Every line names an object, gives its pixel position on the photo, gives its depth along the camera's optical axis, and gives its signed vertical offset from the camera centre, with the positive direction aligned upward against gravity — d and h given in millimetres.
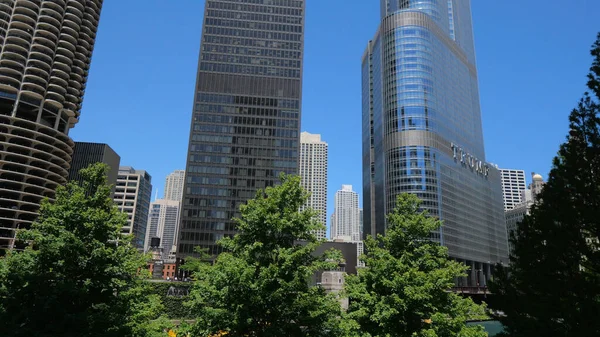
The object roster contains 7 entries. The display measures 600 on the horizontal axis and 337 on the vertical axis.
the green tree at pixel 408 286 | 22359 -638
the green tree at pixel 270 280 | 19734 -519
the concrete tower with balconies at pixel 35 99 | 108500 +47596
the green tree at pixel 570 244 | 18656 +1895
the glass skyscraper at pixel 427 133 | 157625 +58621
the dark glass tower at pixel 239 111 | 122938 +50239
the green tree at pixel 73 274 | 17688 -518
